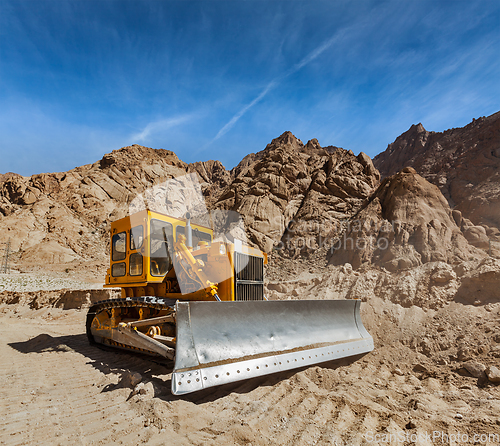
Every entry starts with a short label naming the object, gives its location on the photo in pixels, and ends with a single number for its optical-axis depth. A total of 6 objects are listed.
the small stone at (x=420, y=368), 5.26
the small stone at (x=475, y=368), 4.67
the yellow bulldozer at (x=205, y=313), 4.03
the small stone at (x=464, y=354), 5.28
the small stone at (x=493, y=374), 4.34
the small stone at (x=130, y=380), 4.20
